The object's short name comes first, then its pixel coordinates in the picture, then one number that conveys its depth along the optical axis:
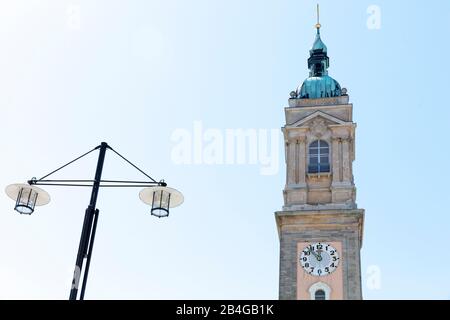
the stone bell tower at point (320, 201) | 37.81
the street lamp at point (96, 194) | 14.05
